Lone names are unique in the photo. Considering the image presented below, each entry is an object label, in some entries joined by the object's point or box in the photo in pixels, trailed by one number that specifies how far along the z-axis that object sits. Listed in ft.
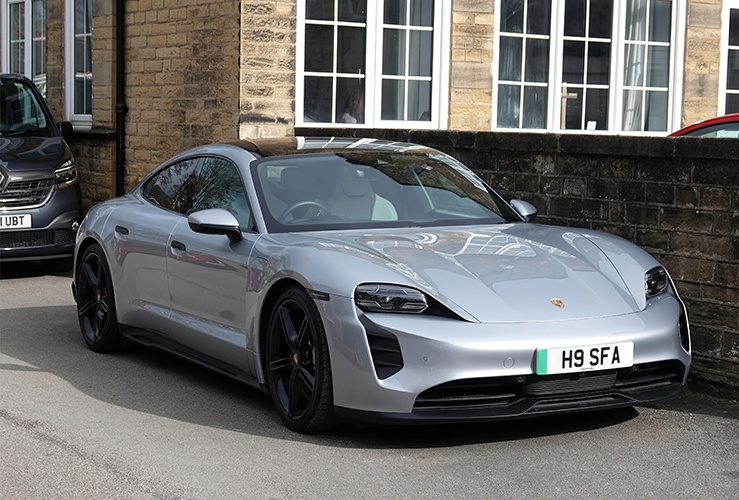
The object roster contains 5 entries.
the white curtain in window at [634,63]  48.55
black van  39.78
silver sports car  18.51
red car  35.83
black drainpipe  47.93
